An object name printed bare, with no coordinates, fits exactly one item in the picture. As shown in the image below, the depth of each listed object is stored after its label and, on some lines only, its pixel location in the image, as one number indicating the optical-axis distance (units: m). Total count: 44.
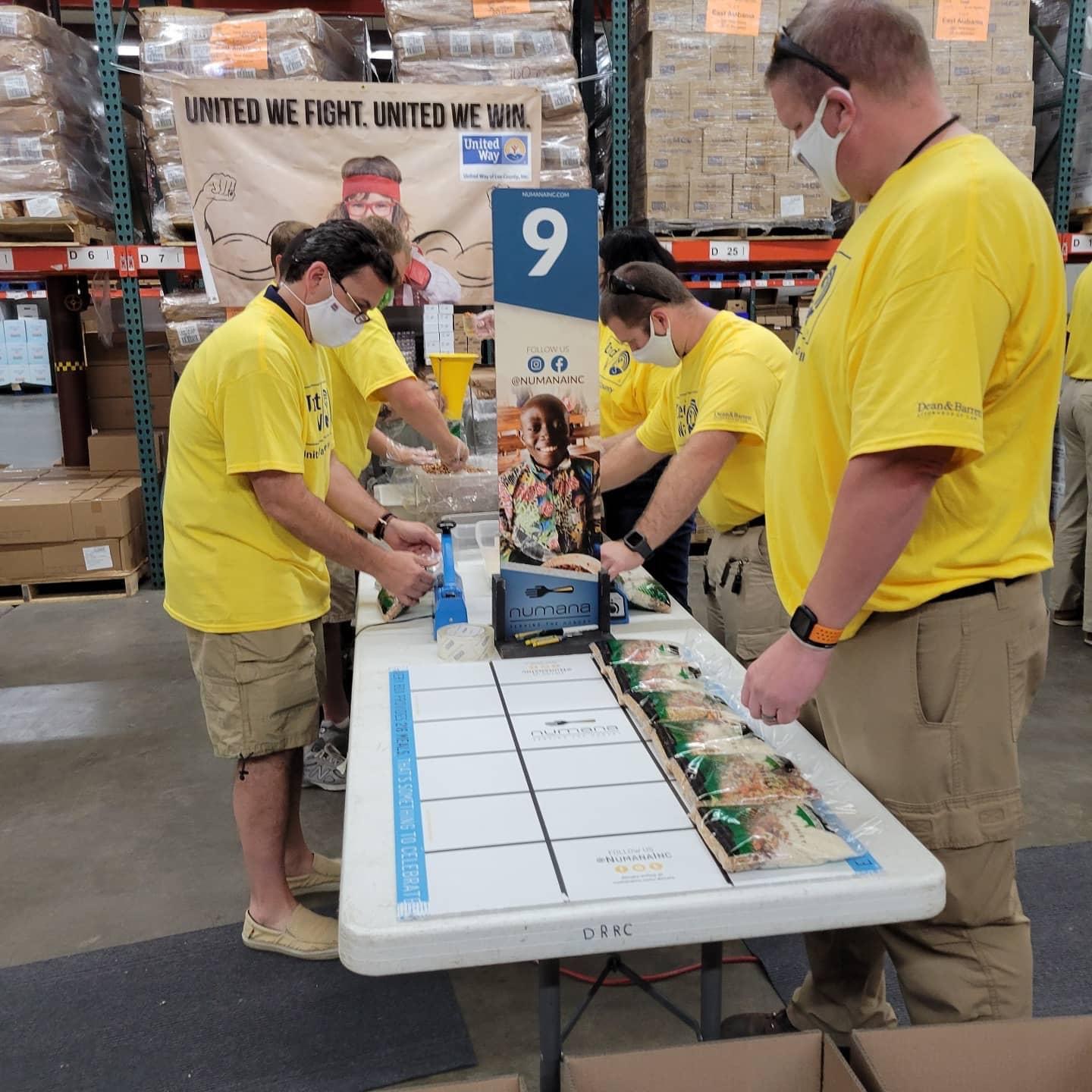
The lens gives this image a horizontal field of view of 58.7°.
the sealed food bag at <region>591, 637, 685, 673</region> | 1.78
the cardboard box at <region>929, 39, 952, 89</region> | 4.98
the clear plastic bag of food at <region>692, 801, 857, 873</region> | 1.13
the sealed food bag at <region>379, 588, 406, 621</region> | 2.14
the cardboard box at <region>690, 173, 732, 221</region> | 5.06
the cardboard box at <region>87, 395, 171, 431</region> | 6.20
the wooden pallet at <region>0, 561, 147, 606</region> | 5.32
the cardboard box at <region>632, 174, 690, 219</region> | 5.05
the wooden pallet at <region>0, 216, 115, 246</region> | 4.84
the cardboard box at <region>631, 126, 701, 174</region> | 4.96
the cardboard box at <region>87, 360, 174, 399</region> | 6.12
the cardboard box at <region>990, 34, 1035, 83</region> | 5.04
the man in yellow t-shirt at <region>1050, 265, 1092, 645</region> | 4.41
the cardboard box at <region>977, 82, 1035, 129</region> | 5.05
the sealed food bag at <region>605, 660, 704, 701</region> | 1.64
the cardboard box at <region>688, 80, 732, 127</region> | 4.93
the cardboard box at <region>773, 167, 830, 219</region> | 5.09
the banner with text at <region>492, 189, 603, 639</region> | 1.81
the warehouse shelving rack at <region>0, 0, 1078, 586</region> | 5.03
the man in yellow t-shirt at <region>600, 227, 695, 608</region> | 3.21
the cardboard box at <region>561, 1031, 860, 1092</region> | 1.00
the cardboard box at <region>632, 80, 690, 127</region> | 4.91
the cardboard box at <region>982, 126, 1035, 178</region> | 5.07
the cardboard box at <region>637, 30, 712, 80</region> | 4.89
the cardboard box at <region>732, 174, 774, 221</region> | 5.07
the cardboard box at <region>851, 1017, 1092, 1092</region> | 1.02
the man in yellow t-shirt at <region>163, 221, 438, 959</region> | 1.96
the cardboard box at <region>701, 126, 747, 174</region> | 4.98
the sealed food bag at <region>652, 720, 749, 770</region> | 1.39
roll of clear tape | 1.89
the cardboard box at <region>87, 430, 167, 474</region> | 5.91
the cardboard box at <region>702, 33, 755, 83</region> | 4.91
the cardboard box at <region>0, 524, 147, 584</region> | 5.22
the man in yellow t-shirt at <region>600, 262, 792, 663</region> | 2.29
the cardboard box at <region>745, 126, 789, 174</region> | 4.99
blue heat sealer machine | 2.01
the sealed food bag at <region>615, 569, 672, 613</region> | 2.20
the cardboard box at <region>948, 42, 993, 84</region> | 5.01
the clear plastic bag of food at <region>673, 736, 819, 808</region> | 1.26
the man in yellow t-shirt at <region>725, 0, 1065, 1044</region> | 1.16
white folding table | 1.06
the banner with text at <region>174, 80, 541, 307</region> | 4.80
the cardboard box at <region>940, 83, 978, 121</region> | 5.03
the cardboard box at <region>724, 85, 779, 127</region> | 4.94
